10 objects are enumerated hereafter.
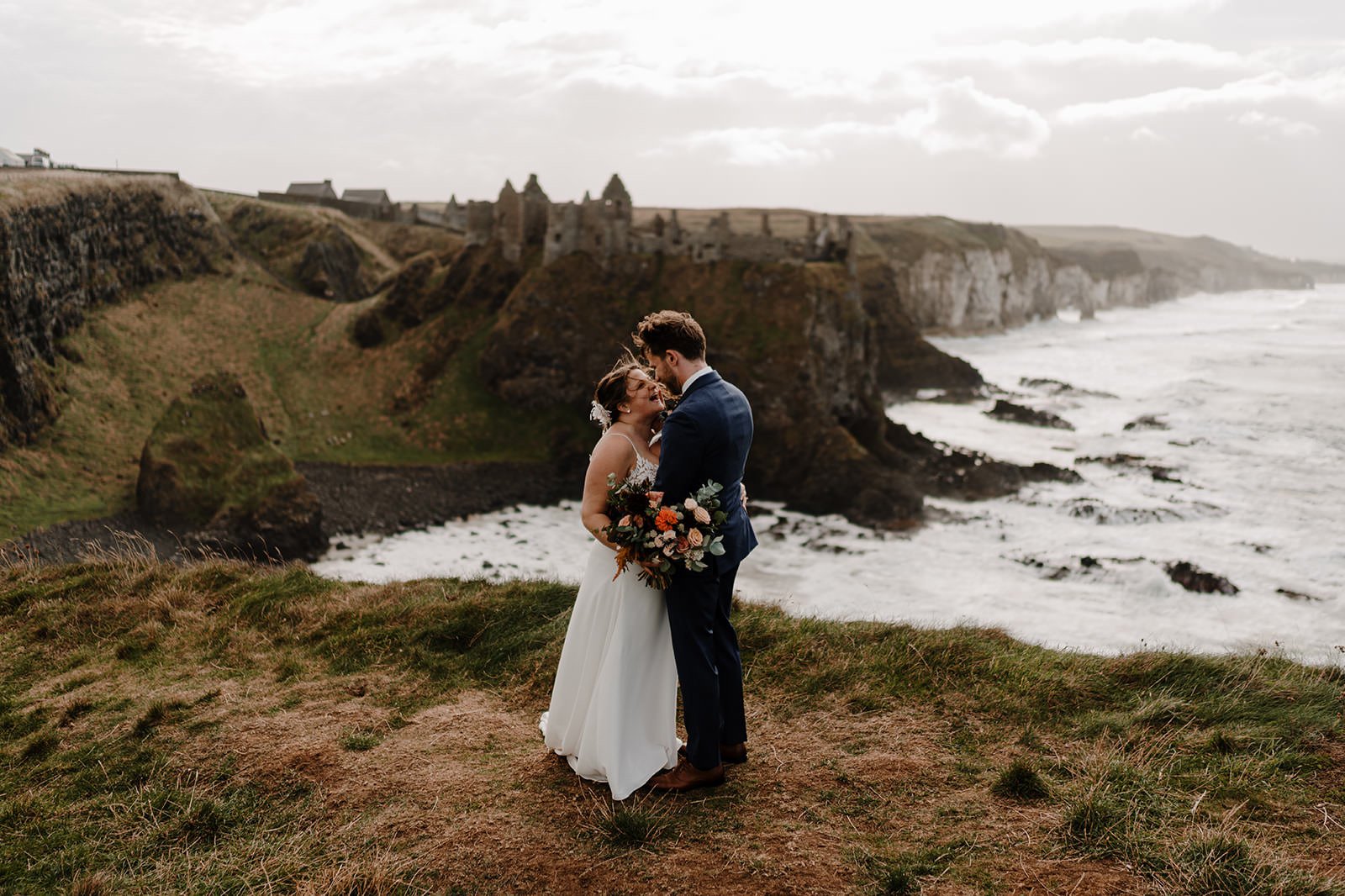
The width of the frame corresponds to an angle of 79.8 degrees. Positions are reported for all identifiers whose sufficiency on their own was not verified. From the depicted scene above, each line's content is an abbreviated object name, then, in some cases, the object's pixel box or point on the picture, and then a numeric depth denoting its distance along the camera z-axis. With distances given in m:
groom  5.14
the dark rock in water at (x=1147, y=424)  50.84
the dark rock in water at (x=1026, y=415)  52.56
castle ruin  44.28
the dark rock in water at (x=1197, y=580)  26.20
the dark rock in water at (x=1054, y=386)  63.41
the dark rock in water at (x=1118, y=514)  34.22
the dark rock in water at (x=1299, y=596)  25.45
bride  5.31
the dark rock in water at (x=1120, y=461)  42.69
